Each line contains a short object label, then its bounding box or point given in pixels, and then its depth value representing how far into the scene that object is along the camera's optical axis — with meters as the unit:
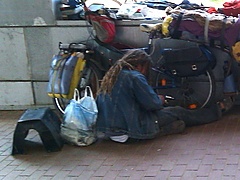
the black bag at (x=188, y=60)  5.87
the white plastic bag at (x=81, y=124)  5.38
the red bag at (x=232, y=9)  5.93
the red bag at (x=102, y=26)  6.08
